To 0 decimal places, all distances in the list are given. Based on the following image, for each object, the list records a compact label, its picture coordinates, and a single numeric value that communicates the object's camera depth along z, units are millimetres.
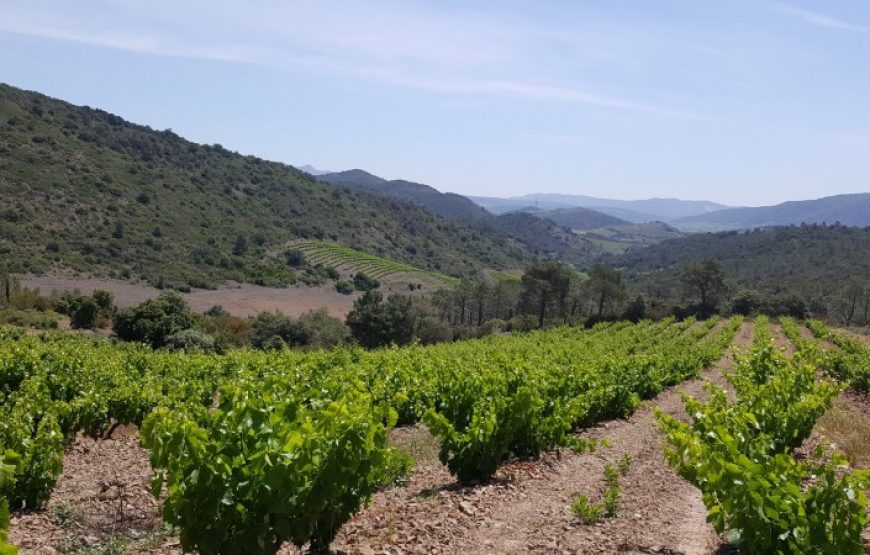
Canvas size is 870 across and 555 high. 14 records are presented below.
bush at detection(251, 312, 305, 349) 53250
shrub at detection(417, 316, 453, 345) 62088
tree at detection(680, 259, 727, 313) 69000
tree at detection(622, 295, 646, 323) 63719
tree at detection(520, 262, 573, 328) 71375
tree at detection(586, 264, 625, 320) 70562
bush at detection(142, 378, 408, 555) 4977
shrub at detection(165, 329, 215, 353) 42906
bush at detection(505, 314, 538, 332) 68744
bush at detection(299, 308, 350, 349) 56094
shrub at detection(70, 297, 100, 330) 49250
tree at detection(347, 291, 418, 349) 56875
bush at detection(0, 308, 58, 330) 45103
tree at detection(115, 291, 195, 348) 45528
